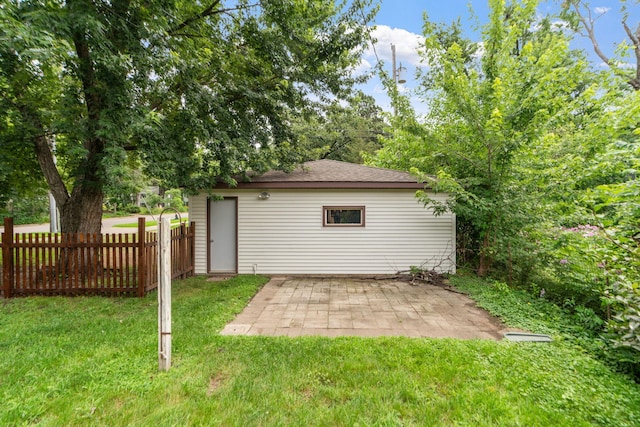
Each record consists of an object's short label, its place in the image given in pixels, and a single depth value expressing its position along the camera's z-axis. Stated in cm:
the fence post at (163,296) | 266
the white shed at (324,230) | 696
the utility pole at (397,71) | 1448
